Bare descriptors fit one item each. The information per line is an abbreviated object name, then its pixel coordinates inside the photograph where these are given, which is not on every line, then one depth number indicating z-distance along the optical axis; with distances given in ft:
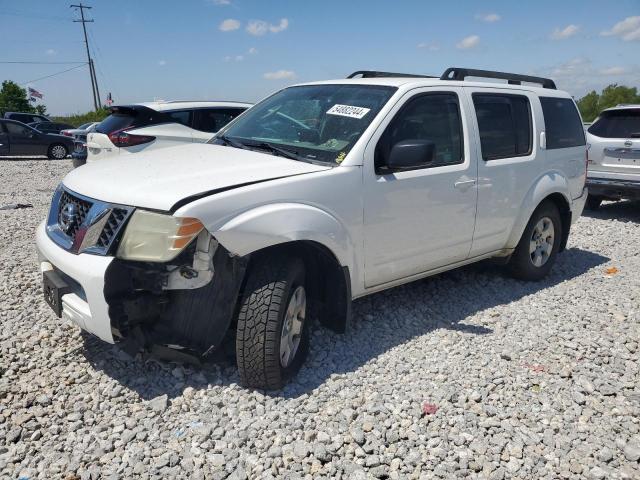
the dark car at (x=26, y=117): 83.15
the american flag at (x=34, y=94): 148.87
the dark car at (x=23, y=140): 56.03
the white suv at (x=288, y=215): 9.00
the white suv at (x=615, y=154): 26.03
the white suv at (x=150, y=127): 24.95
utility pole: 154.51
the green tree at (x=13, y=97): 149.18
